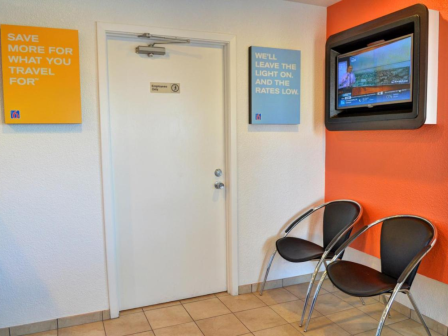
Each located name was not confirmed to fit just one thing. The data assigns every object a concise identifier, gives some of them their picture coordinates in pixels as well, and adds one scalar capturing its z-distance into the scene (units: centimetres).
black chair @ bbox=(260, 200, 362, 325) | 290
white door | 287
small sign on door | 292
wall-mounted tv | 243
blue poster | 311
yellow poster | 245
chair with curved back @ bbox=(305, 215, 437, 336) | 229
